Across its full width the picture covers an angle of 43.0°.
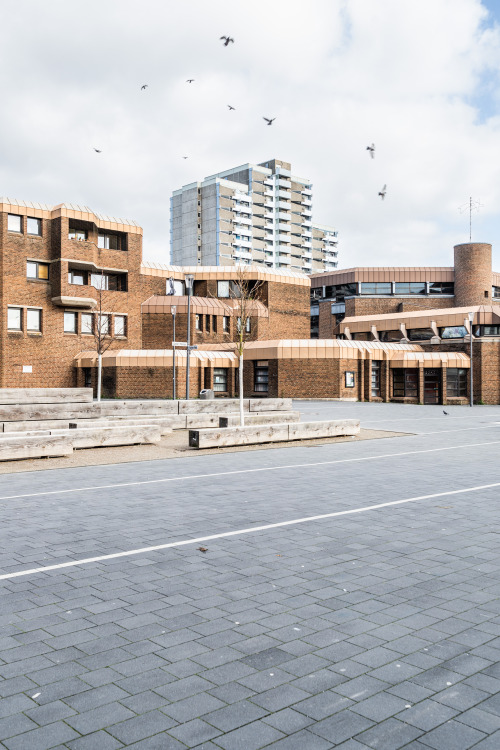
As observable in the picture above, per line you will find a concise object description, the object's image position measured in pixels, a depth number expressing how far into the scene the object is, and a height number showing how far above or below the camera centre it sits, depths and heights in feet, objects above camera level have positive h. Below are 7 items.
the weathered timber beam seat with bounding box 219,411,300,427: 62.54 -4.06
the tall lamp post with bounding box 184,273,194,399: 98.61 +15.76
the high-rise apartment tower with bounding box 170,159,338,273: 370.32 +99.19
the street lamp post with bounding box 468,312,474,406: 132.00 +0.88
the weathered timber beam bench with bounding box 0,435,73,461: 43.80 -4.67
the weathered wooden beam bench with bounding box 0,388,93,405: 90.38 -2.12
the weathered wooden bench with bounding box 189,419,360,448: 51.96 -4.73
